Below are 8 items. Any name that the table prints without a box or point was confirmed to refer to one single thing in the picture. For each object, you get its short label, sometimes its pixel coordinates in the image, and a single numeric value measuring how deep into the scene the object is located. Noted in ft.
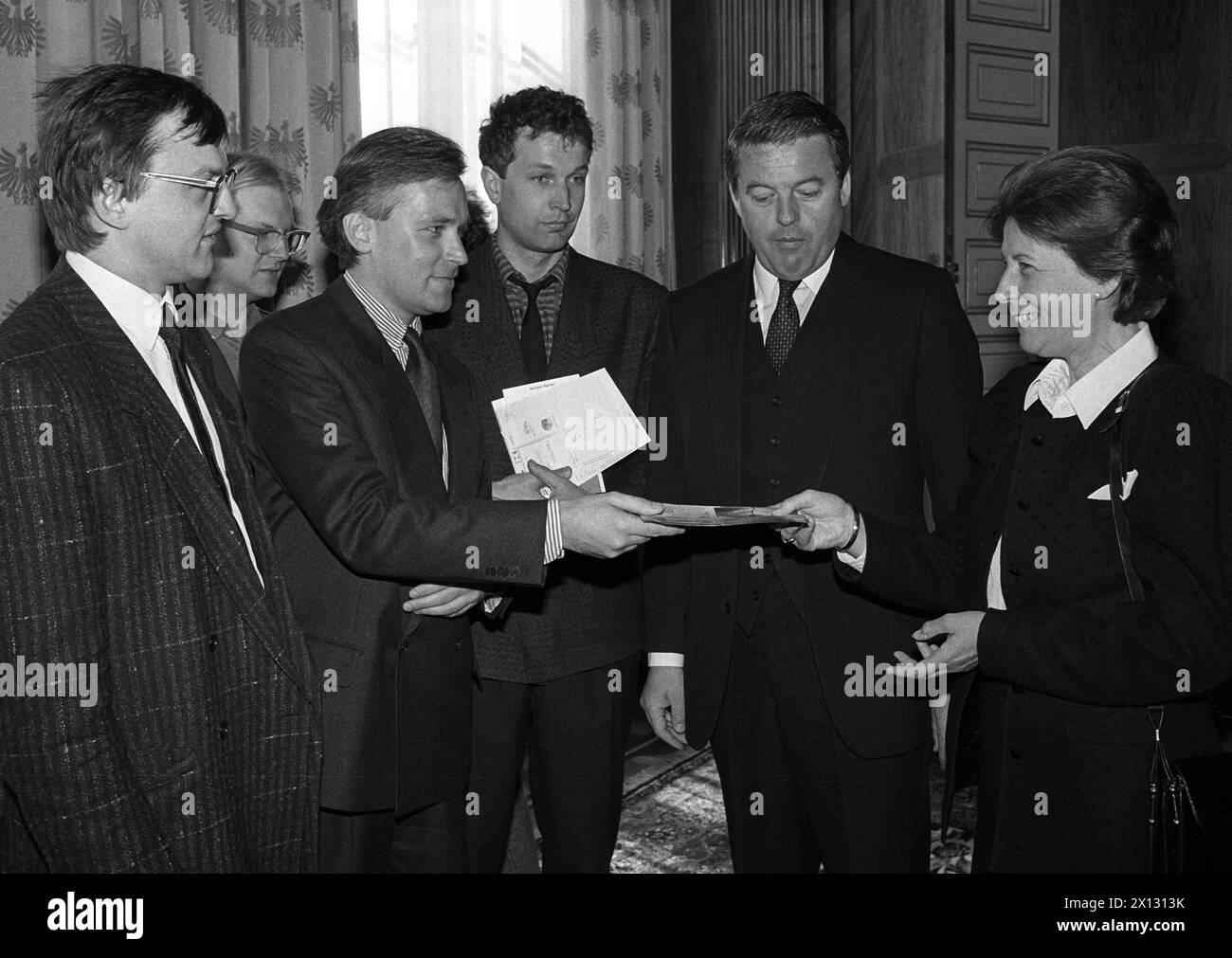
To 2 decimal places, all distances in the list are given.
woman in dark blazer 5.78
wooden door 17.07
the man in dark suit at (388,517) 7.06
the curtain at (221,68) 11.77
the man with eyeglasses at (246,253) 9.94
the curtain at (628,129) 19.25
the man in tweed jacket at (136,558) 5.07
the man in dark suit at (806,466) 7.63
